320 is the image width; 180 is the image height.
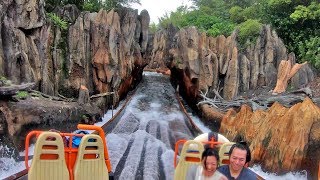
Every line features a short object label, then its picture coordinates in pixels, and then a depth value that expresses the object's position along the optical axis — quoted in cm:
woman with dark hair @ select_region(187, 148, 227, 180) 287
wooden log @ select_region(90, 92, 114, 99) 1261
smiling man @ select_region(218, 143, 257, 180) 283
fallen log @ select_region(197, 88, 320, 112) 995
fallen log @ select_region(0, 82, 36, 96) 692
